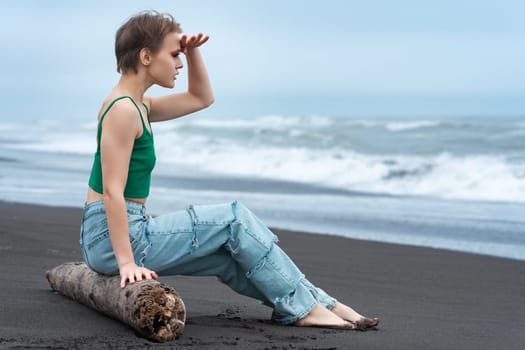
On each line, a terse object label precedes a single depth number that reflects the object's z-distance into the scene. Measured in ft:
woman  24.46
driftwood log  23.49
